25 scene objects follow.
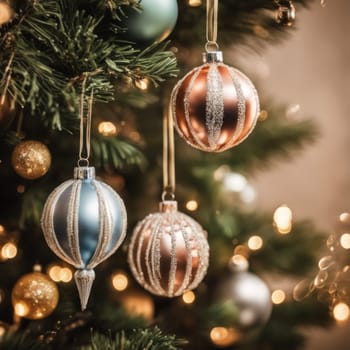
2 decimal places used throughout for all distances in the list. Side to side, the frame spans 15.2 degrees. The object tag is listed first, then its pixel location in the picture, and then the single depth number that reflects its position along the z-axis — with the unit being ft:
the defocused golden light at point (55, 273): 4.77
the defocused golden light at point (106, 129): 4.60
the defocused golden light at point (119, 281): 5.18
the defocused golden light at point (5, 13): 3.88
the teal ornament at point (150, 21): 4.12
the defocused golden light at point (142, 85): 4.29
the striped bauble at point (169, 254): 4.28
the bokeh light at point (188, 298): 5.22
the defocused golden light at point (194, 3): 4.54
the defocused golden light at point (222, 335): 5.35
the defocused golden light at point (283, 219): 5.09
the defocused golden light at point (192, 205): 5.29
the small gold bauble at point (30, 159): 4.26
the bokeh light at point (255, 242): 5.40
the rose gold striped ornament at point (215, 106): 4.03
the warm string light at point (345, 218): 5.05
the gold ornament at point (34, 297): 4.39
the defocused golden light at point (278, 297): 5.68
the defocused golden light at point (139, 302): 5.30
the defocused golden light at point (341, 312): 5.23
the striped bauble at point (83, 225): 3.94
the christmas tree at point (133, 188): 3.97
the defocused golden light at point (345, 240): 5.02
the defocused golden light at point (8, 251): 4.50
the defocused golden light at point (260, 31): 4.72
